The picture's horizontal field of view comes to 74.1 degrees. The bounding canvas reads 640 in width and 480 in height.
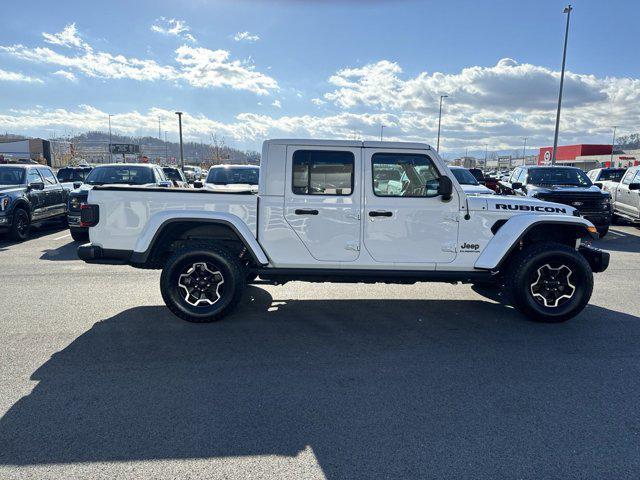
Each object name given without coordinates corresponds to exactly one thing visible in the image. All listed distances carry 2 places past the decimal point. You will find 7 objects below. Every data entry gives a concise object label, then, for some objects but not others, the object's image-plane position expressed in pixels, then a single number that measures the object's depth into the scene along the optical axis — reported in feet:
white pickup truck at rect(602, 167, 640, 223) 38.52
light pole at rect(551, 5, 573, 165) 68.96
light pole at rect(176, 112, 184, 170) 116.08
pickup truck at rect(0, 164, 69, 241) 31.50
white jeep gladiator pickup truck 15.02
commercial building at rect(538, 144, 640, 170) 242.64
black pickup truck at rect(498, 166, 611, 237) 34.32
